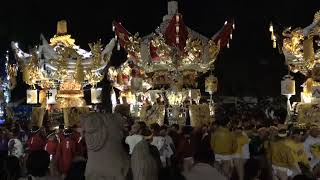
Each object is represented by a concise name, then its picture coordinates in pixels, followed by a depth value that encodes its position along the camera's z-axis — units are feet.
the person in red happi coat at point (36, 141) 42.96
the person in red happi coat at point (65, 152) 40.11
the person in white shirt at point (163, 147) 40.27
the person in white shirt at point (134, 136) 38.37
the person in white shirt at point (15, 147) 43.50
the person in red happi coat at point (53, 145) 40.92
